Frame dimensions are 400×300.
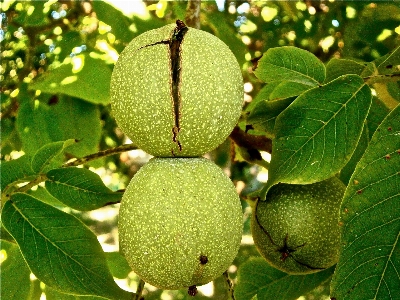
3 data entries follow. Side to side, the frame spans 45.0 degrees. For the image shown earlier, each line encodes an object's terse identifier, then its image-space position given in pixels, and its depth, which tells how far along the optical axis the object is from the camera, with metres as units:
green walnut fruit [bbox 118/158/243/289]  0.16
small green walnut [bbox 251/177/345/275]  0.20
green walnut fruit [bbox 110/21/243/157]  0.17
